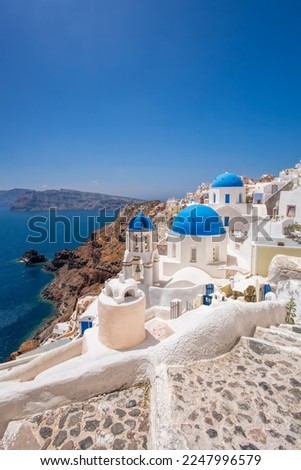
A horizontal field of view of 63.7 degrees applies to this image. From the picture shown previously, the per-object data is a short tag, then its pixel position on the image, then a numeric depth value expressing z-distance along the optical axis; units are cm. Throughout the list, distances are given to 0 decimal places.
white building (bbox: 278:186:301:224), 1642
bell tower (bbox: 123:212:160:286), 1363
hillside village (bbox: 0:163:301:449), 224
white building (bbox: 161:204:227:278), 1405
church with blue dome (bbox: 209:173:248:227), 2161
